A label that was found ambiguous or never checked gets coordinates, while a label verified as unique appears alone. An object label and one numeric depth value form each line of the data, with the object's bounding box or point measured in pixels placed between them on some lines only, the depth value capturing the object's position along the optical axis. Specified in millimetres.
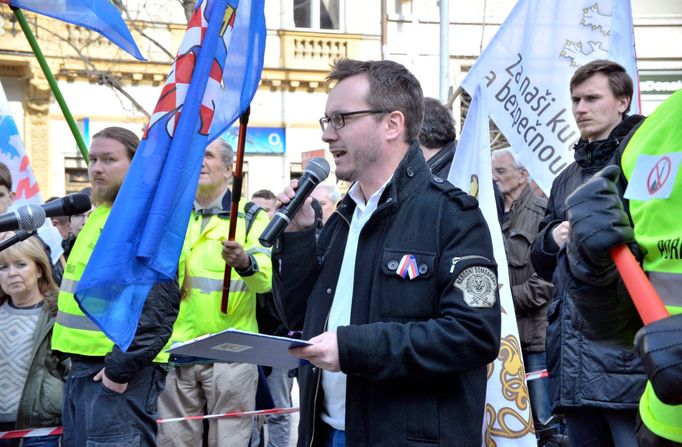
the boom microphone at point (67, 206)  4254
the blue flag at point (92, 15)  6672
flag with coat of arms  4125
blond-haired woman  5738
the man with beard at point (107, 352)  5145
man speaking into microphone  3213
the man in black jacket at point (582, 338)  4098
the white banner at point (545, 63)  6281
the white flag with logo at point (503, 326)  4293
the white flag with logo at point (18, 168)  7480
